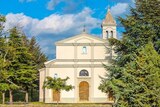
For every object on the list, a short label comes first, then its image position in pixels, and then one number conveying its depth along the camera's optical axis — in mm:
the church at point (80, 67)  49875
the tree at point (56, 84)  43806
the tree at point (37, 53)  70000
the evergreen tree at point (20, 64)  43000
